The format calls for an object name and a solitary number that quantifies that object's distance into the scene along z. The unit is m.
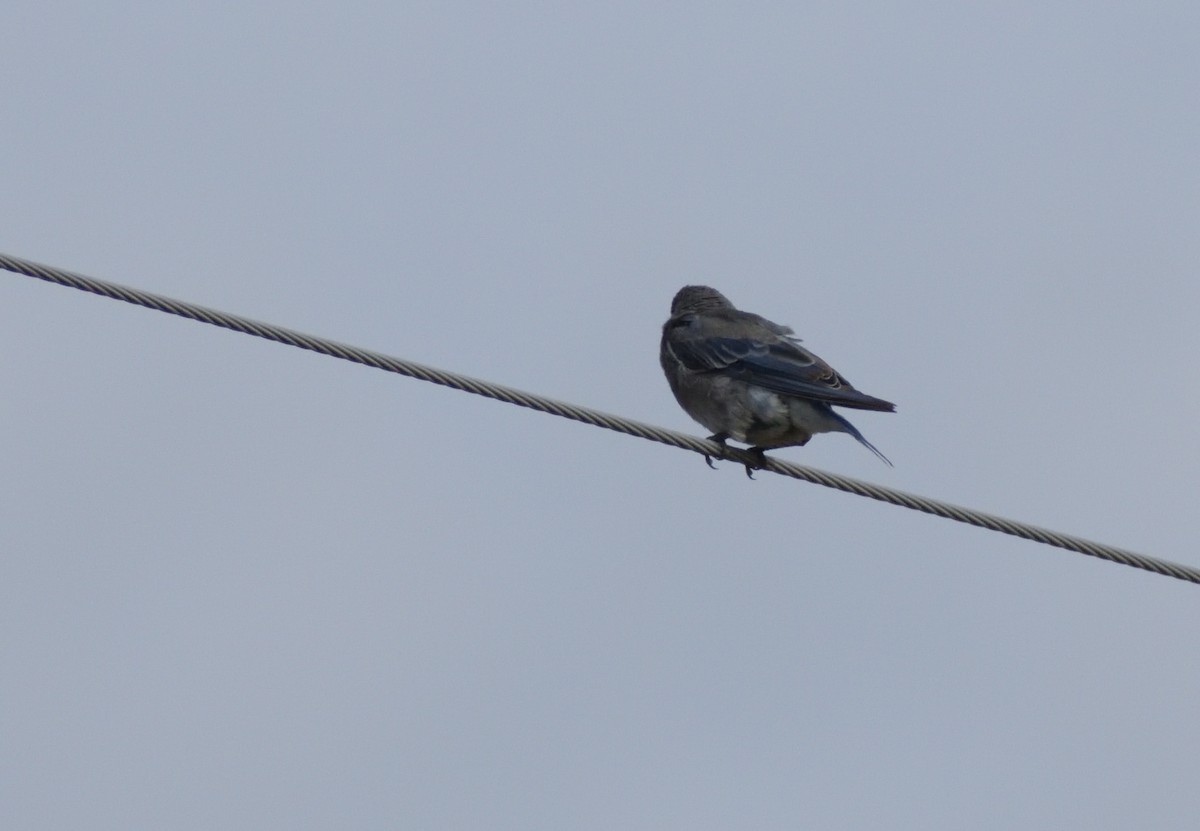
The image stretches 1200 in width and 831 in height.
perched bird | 20.62
